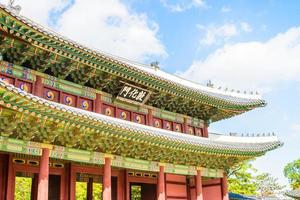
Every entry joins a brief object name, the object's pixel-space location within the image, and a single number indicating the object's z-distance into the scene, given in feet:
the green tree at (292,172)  186.09
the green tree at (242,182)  117.19
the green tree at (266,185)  189.47
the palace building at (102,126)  35.32
